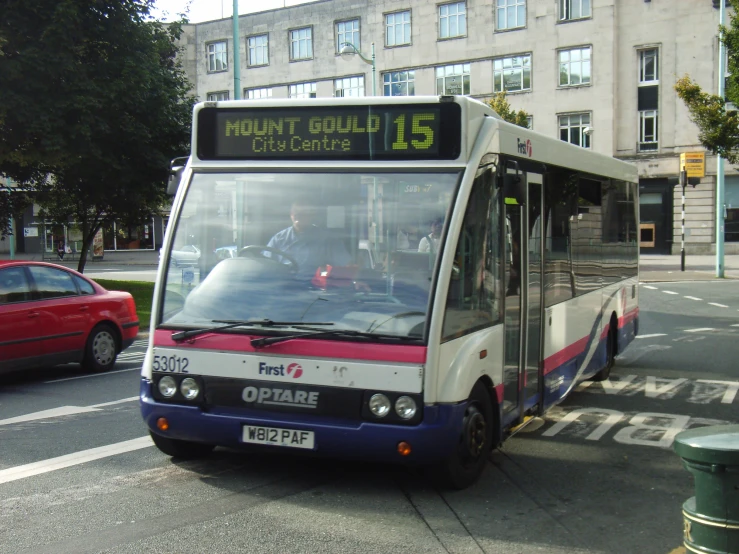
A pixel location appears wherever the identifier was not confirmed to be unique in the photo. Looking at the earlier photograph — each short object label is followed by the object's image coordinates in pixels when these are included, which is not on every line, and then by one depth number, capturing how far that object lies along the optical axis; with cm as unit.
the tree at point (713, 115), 2267
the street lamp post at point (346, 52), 5006
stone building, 4425
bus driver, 575
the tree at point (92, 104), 1753
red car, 1020
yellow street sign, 3392
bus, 539
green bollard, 329
